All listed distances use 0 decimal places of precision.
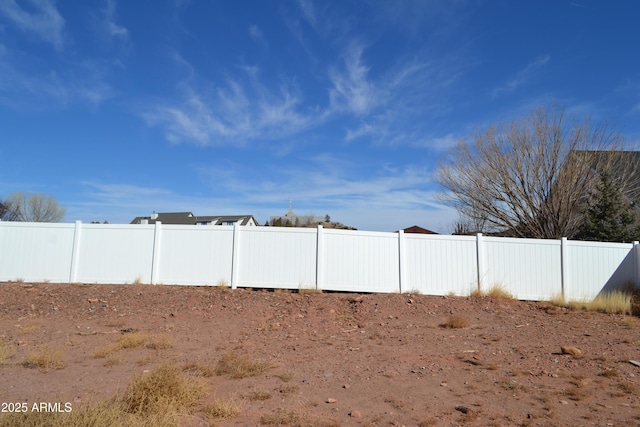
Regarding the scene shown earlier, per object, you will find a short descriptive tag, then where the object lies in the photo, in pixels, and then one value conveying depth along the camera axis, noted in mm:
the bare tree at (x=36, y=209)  38875
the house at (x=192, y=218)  45531
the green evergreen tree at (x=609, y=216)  15969
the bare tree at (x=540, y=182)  16375
